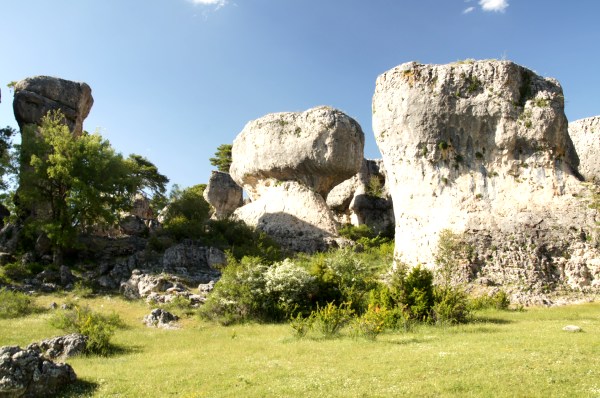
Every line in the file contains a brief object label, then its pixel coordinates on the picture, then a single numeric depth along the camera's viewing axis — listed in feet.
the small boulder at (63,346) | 43.24
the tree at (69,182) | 90.48
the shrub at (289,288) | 60.54
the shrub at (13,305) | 63.67
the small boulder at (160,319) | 59.74
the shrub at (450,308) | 49.78
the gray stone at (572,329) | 42.78
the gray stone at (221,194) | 162.09
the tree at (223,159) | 208.85
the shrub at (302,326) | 46.28
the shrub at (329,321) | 45.91
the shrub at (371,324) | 42.52
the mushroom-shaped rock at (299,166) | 121.39
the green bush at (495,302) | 61.16
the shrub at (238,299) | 61.21
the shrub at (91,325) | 44.91
